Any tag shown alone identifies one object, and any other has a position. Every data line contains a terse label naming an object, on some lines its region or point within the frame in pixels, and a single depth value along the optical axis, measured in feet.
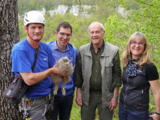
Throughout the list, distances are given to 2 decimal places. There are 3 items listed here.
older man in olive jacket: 10.28
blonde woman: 8.32
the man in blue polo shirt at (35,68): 6.81
